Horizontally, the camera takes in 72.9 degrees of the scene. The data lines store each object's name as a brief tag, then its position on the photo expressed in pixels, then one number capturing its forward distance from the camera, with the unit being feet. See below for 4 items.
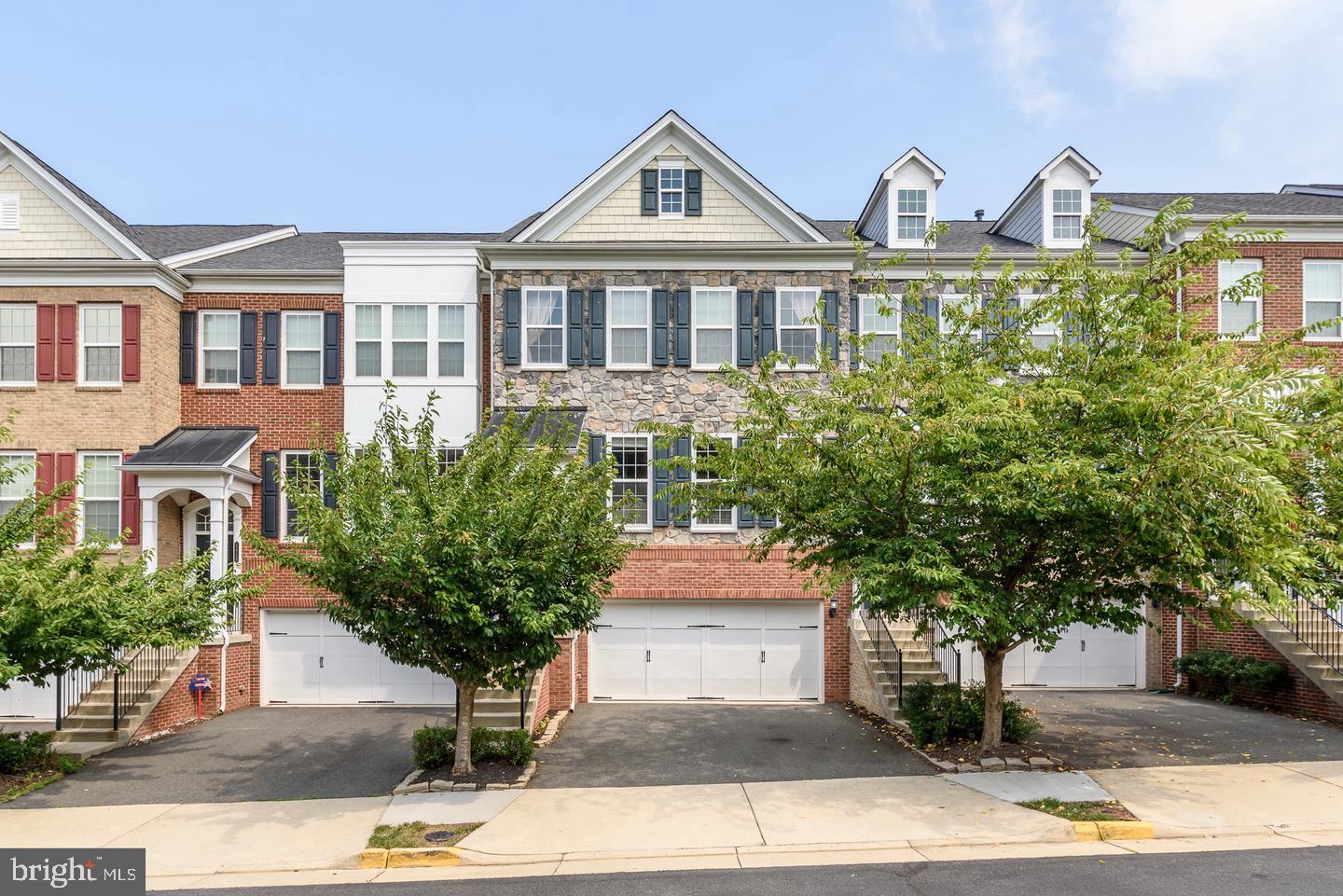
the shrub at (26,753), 42.70
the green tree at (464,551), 35.65
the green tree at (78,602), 38.32
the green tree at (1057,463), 32.24
